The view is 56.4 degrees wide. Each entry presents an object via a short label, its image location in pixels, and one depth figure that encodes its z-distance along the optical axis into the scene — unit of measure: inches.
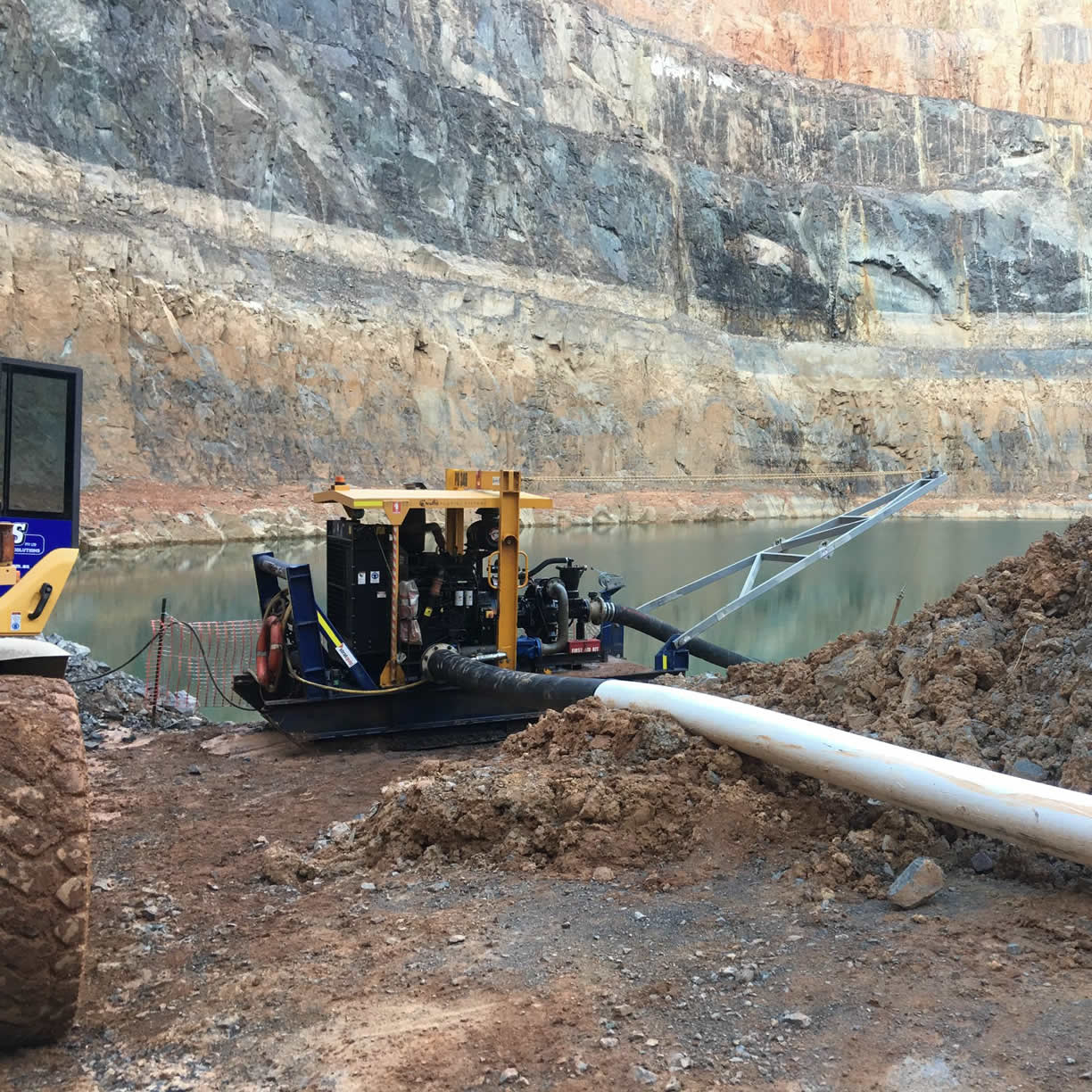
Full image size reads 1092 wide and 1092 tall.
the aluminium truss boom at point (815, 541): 364.8
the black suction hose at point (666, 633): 413.6
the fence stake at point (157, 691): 353.3
